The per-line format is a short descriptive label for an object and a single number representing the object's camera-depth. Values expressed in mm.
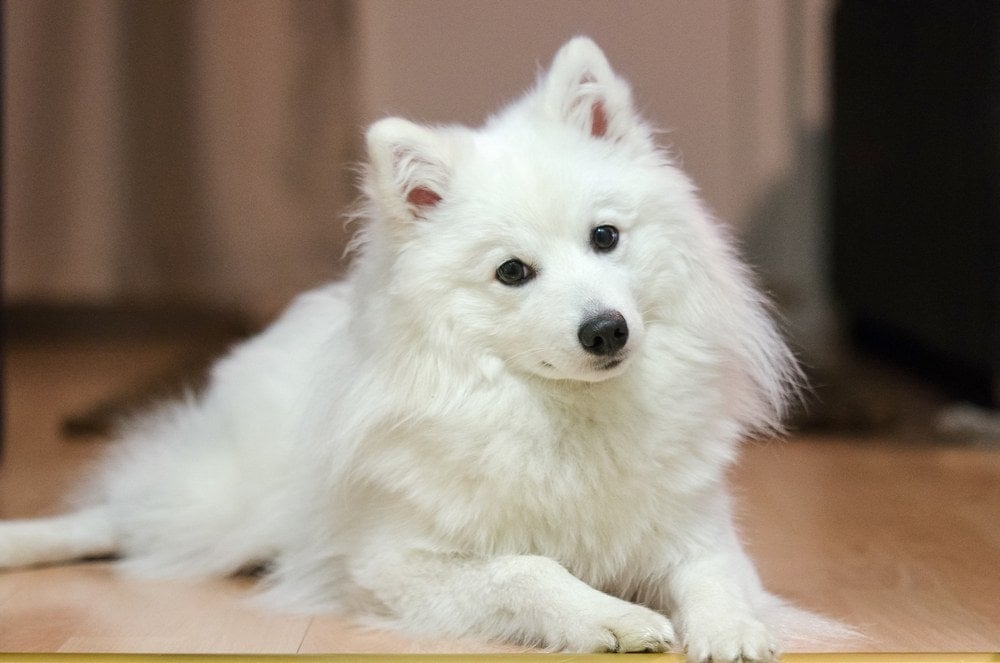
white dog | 1410
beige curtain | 2434
